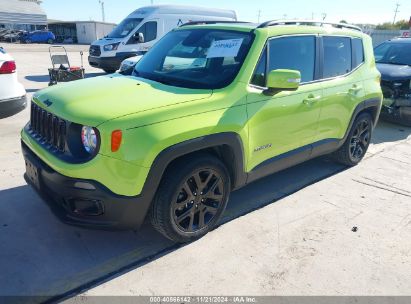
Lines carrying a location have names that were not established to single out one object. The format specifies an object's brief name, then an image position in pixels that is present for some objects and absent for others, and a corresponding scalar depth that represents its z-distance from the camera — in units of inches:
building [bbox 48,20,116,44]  1802.4
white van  504.7
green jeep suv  100.3
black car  277.3
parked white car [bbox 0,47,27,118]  187.8
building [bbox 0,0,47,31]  2172.7
